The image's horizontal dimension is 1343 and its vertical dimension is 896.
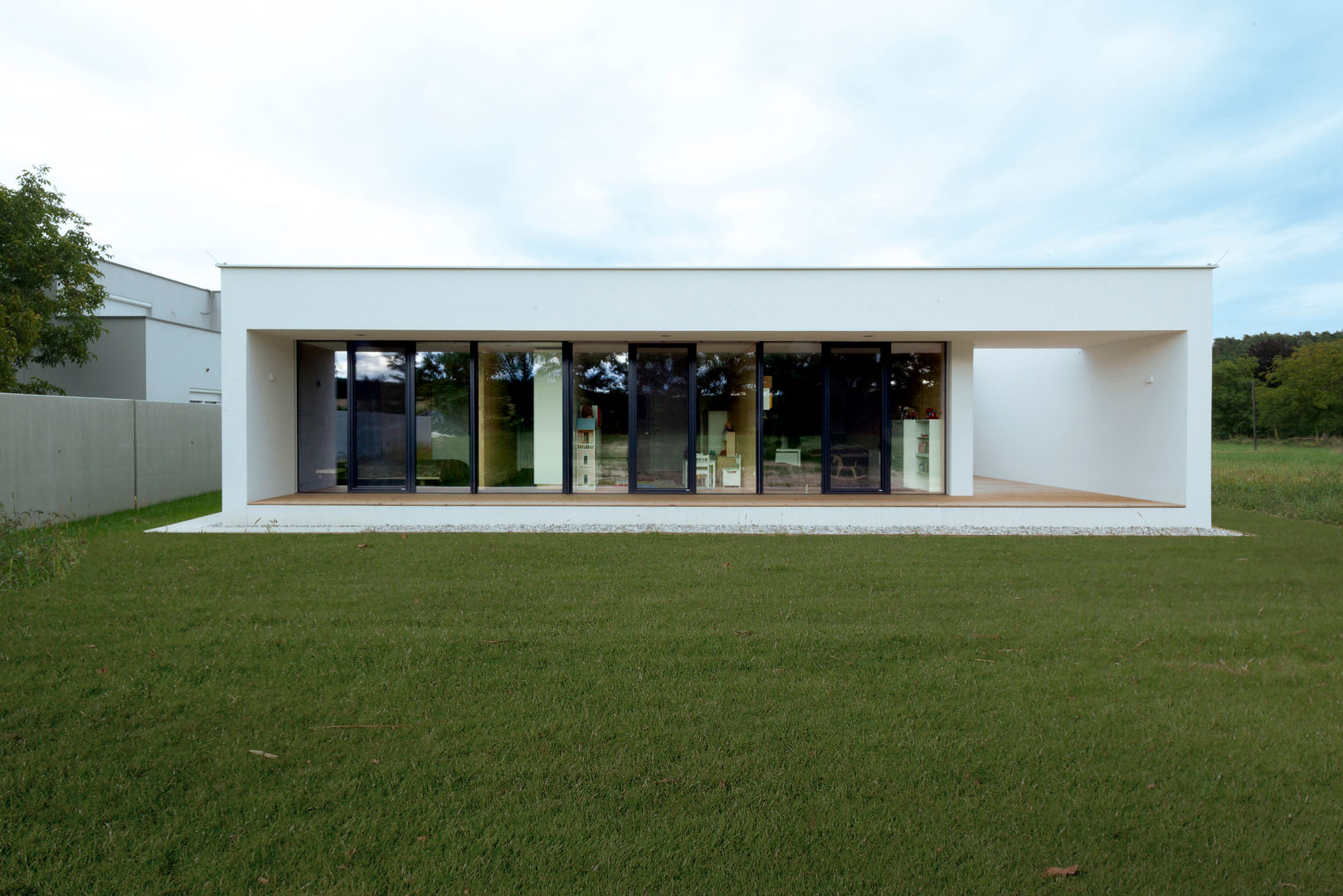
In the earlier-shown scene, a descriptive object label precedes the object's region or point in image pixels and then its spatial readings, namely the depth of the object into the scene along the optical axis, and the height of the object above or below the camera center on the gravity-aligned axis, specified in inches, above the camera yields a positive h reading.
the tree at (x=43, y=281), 578.9 +140.3
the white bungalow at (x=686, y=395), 382.9 +27.1
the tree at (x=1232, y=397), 1488.7 +90.0
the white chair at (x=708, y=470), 437.7 -18.5
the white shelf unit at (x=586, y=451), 436.8 -7.4
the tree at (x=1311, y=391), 1272.1 +92.1
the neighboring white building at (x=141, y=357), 764.0 +91.0
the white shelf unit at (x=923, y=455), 444.1 -9.3
